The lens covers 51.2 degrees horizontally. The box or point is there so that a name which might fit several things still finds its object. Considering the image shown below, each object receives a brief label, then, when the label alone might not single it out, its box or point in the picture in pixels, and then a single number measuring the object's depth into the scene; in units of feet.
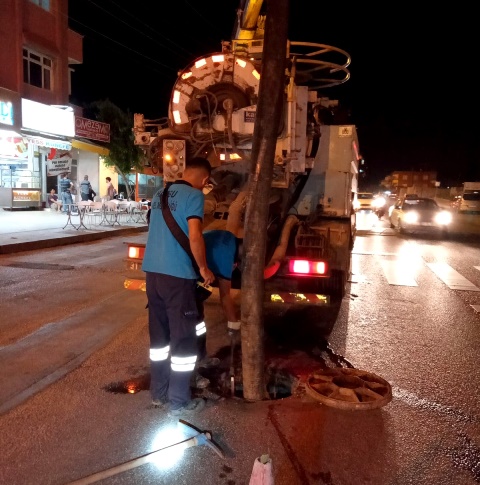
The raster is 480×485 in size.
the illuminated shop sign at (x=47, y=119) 65.98
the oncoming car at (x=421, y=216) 67.31
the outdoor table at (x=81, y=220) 57.37
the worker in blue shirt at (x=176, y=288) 12.24
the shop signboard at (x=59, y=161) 79.97
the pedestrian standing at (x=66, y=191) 68.80
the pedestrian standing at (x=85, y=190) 69.56
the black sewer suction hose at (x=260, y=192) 11.70
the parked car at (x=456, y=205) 112.16
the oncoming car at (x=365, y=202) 108.27
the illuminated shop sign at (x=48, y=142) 66.95
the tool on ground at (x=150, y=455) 9.70
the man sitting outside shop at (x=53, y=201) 81.28
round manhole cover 13.10
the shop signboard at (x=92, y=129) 75.31
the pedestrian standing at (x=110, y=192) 76.89
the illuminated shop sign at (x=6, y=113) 61.56
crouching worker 14.76
